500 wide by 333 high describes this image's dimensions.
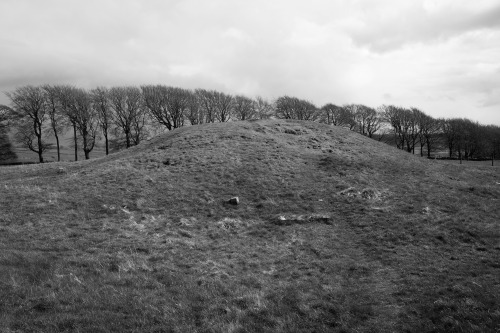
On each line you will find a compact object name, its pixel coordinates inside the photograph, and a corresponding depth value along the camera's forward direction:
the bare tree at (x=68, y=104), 64.62
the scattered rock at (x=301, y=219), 19.02
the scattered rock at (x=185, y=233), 16.75
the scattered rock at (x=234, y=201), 21.56
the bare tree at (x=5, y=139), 64.38
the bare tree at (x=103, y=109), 69.04
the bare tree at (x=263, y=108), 90.22
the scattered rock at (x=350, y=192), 22.94
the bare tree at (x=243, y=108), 85.50
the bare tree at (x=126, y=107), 70.69
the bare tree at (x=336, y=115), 98.44
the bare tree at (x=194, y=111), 76.38
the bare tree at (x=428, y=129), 93.38
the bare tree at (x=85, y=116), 65.88
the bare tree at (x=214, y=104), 81.50
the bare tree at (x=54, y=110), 64.12
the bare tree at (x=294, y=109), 92.81
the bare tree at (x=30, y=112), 62.16
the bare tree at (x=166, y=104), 72.81
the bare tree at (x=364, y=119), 100.56
